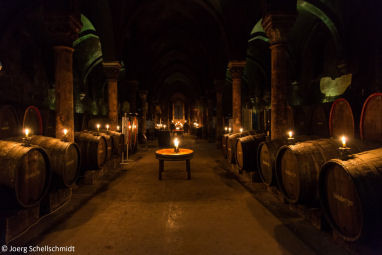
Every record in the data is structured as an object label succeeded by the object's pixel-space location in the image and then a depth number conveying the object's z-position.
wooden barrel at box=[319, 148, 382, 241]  2.13
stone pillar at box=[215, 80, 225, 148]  14.50
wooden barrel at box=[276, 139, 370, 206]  3.26
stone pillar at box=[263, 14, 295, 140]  5.66
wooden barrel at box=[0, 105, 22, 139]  7.11
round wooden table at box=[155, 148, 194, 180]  5.90
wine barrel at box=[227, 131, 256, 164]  7.03
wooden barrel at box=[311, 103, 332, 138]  8.09
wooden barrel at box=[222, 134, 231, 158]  8.28
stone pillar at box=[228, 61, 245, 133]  9.97
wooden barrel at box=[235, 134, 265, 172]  5.75
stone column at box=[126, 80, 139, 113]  14.57
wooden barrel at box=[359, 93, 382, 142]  5.07
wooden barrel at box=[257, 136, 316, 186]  4.45
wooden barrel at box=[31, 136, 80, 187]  4.03
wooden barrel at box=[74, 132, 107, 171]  5.79
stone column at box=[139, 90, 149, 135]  18.29
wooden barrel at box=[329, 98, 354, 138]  6.29
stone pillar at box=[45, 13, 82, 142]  5.34
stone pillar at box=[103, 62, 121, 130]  9.62
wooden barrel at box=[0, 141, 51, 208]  2.84
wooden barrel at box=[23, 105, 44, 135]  8.08
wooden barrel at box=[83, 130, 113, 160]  6.36
